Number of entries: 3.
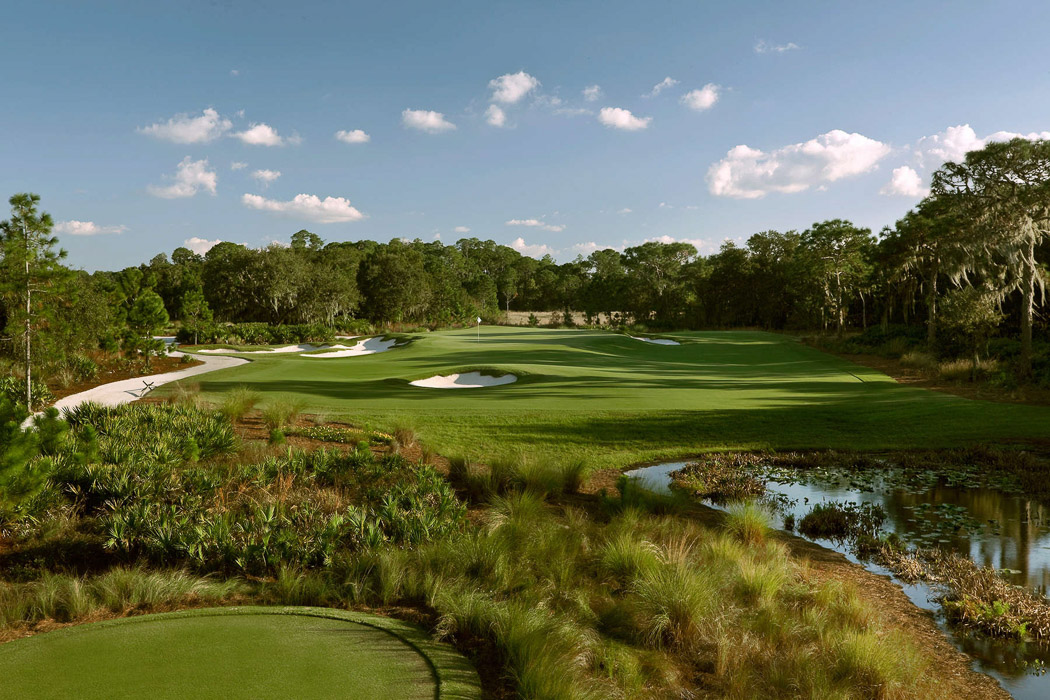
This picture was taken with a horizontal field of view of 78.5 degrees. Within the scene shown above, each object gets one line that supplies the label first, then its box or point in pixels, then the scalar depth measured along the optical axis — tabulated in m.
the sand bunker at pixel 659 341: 46.11
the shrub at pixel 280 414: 11.64
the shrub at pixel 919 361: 26.47
